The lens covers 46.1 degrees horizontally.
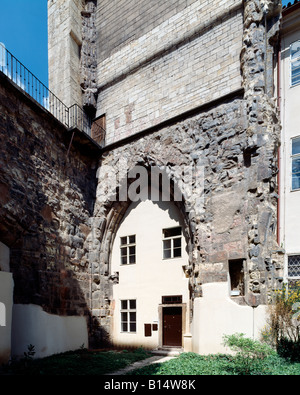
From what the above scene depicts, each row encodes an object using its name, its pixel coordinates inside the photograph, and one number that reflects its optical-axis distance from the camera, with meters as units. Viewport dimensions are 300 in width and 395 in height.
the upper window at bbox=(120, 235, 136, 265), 10.58
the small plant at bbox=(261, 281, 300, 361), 6.71
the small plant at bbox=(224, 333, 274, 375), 5.96
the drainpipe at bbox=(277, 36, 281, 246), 7.76
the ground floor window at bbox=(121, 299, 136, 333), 10.12
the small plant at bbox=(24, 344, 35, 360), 7.20
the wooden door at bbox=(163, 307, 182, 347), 9.16
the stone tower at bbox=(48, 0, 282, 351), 7.73
